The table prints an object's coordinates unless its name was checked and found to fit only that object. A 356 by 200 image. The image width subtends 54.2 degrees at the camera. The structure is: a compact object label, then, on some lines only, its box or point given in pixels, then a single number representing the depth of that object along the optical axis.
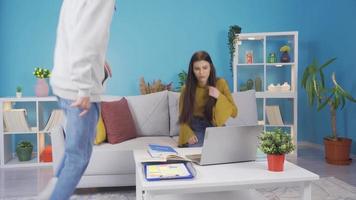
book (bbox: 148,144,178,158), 1.89
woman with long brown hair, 2.63
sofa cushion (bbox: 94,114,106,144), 2.99
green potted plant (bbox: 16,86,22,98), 3.89
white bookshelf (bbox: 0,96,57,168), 3.77
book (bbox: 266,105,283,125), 4.30
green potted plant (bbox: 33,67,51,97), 3.94
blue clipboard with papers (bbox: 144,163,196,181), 1.53
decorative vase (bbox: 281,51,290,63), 4.30
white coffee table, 1.47
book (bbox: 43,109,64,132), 3.95
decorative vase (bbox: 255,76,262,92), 4.39
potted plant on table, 1.66
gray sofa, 2.79
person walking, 1.51
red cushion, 3.05
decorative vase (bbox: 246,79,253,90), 4.40
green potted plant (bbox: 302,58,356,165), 3.72
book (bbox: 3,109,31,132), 3.78
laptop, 1.69
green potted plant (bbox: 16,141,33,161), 3.89
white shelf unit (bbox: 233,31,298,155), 4.21
